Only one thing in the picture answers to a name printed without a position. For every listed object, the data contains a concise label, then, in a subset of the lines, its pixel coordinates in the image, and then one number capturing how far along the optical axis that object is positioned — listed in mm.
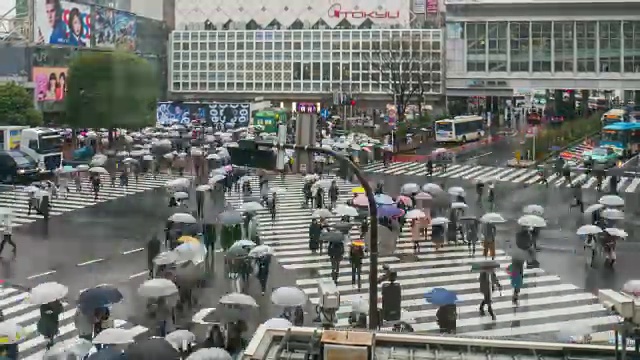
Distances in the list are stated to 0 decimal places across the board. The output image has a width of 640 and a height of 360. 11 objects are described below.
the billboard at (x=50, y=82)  60094
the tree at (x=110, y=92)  50125
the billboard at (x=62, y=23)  60781
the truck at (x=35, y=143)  37531
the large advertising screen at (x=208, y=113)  59562
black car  34562
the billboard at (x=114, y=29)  68188
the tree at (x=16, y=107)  51906
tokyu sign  80625
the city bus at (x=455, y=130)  52219
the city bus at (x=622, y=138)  44719
